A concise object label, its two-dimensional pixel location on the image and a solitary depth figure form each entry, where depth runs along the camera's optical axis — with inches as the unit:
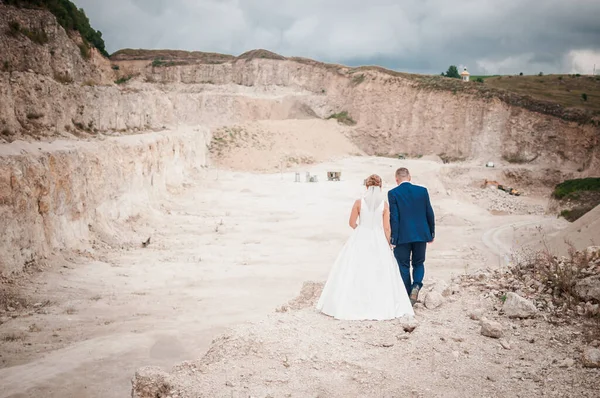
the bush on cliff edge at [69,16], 1186.8
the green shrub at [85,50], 1567.7
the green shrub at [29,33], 963.2
